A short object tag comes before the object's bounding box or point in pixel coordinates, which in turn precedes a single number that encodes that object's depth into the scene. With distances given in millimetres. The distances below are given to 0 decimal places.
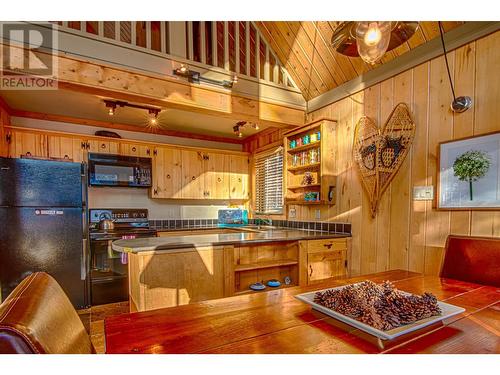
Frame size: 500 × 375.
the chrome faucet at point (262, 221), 4159
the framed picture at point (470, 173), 1758
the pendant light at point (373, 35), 1106
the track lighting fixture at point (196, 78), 2691
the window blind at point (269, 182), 3982
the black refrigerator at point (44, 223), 2504
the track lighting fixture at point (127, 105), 3032
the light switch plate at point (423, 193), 2121
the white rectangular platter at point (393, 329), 748
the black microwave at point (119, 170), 3492
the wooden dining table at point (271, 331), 722
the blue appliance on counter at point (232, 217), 4664
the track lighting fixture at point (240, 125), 3835
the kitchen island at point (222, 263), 1906
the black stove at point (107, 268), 2986
